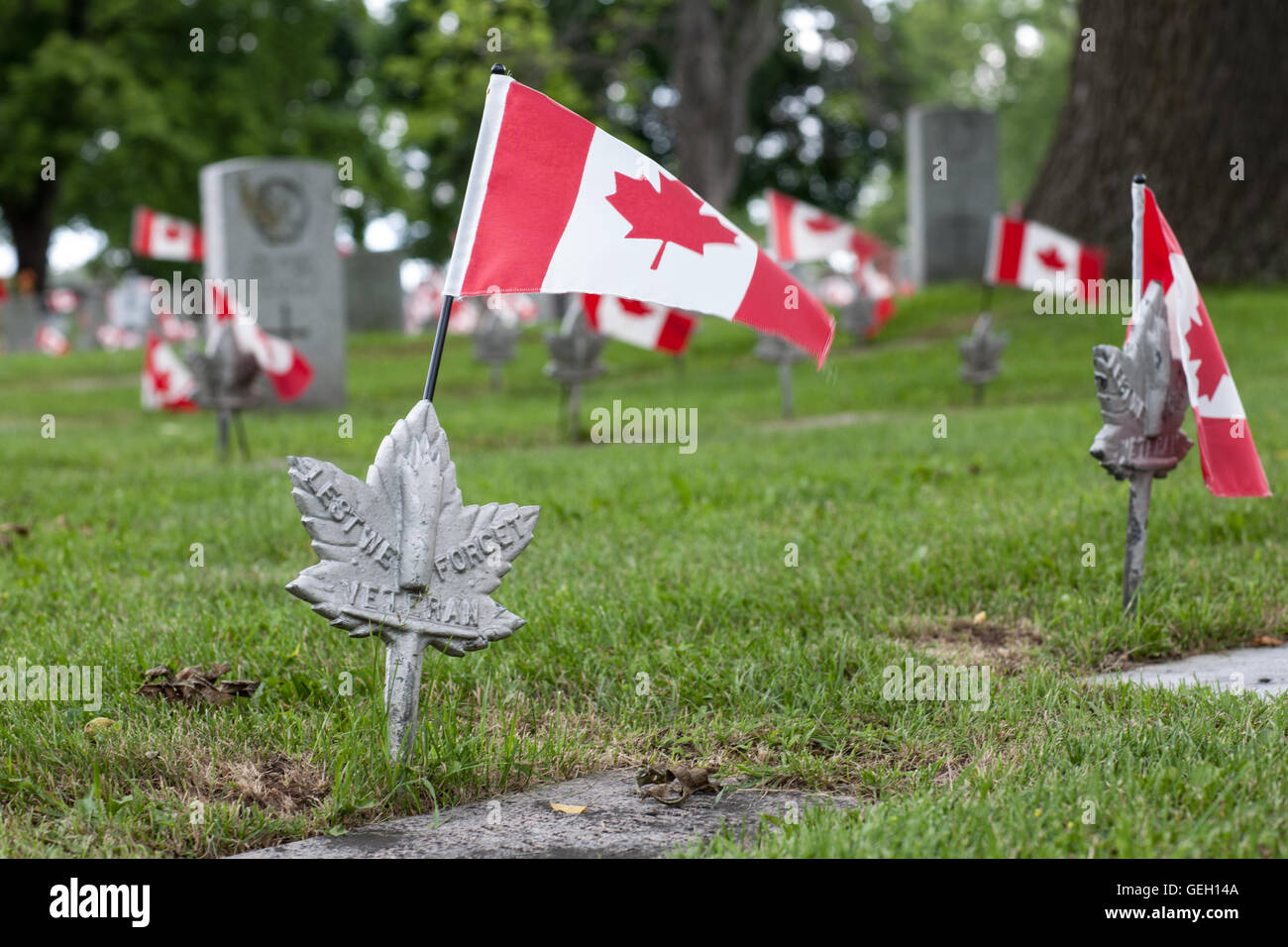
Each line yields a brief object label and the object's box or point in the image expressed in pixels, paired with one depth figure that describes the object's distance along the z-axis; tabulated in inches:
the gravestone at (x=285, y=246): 525.3
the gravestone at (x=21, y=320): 1286.9
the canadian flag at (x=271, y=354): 345.7
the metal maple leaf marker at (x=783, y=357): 443.6
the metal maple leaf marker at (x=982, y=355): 446.6
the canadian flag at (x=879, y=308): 642.8
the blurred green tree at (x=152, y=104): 1130.7
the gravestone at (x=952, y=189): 778.8
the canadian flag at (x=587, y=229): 113.3
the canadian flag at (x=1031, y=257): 364.8
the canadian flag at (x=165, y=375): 460.1
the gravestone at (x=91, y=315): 1560.0
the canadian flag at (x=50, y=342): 1341.0
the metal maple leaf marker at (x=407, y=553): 104.3
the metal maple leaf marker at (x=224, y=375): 336.2
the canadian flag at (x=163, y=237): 599.2
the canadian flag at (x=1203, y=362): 146.2
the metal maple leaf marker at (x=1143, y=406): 144.9
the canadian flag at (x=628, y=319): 325.7
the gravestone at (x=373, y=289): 983.0
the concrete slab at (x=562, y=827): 99.6
